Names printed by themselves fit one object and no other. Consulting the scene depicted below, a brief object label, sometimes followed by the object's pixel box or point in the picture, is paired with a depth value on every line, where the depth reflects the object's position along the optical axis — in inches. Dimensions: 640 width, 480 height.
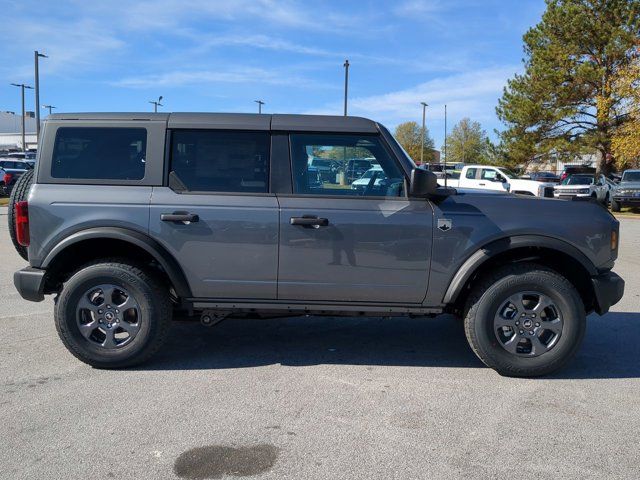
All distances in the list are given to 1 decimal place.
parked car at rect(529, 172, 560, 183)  1445.4
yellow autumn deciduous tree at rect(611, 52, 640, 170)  1061.8
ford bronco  173.3
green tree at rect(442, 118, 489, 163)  2945.4
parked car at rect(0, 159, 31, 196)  1034.1
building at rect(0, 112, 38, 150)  3943.4
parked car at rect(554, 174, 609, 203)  1029.2
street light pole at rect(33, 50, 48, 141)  1278.3
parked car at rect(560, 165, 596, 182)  1652.4
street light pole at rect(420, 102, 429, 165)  2211.6
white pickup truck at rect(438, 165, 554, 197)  917.2
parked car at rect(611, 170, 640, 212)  934.4
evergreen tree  1213.7
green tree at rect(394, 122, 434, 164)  2965.1
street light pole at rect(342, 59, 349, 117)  1371.8
